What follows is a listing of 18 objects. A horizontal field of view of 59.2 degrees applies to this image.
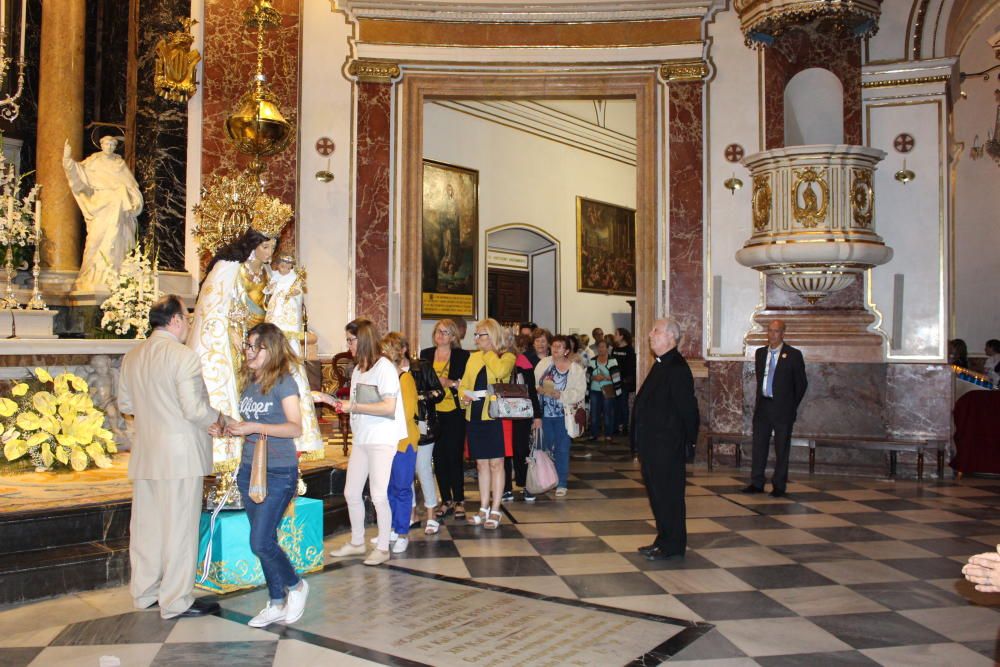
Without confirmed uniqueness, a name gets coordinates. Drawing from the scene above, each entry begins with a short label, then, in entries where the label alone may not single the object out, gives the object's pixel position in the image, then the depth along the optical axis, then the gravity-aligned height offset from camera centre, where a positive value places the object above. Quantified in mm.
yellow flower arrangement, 6227 -513
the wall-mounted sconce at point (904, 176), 10203 +2126
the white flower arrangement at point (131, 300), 7672 +483
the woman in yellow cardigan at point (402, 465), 5762 -715
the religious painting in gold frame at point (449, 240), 14156 +1922
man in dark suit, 8367 -431
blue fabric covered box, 4926 -1108
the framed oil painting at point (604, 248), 17986 +2330
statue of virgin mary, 5270 +133
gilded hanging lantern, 9305 +2522
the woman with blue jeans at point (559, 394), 7926 -334
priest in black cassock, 5695 -520
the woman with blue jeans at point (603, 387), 12477 -427
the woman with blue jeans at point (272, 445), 4148 -433
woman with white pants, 5367 -404
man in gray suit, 4324 -509
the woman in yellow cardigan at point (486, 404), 6484 -355
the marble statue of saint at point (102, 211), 8641 +1426
